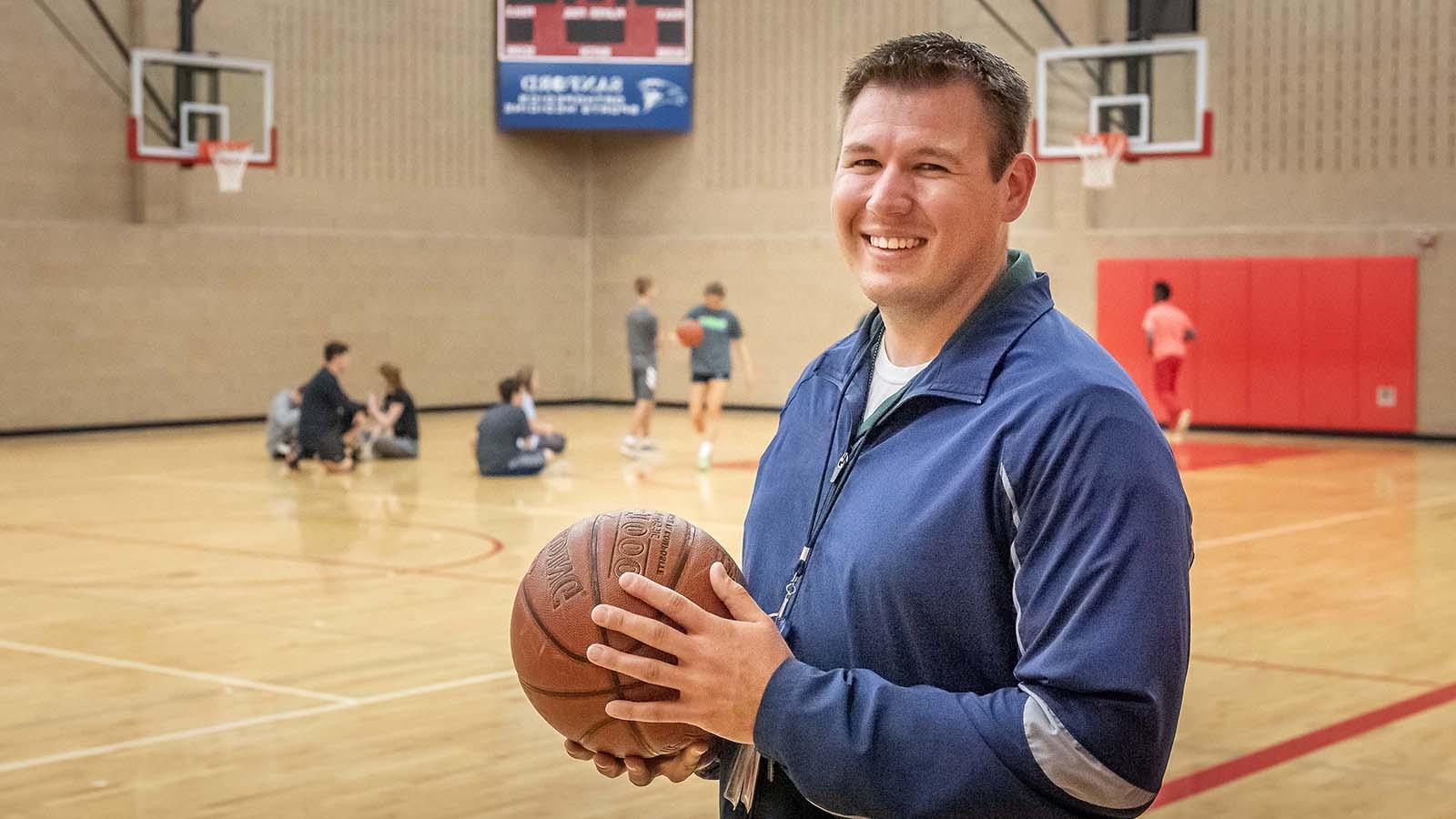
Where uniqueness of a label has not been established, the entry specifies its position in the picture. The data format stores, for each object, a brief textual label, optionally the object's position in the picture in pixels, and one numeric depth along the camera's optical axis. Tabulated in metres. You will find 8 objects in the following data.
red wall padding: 18.84
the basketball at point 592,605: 2.04
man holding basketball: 1.71
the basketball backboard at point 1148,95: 17.56
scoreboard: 22.91
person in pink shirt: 18.47
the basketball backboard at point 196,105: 18.06
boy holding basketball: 16.97
